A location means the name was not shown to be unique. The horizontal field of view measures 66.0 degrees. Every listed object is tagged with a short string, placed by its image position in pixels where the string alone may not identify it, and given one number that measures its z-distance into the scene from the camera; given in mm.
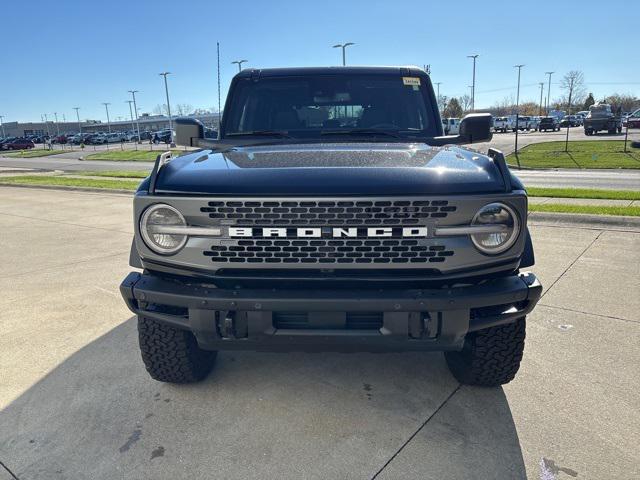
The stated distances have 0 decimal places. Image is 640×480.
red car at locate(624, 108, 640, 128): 34778
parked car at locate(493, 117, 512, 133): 55719
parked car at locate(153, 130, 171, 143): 57050
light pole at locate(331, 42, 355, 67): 41134
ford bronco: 2258
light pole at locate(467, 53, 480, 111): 63125
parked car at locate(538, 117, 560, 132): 50469
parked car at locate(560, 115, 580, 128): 61494
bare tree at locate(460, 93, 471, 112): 89750
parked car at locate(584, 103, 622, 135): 34156
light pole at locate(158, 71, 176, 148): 56750
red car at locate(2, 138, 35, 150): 61625
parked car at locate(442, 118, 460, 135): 40725
